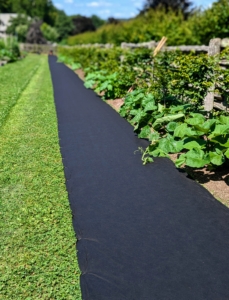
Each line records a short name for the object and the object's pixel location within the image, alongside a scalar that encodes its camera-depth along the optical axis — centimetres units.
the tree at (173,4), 3247
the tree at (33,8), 10756
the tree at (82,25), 7738
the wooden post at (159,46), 880
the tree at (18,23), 6805
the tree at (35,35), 5947
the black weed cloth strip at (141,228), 262
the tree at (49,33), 7456
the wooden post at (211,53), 674
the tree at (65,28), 8169
